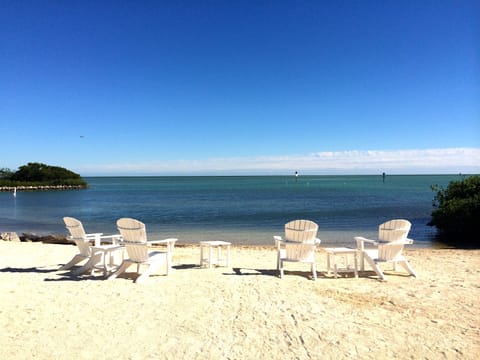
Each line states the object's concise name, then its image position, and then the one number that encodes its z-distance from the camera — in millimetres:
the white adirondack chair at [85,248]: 6773
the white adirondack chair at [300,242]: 6434
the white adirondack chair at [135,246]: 6332
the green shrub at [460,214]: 15555
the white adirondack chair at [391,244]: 6520
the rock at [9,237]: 12956
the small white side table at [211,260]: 7520
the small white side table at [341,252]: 6801
